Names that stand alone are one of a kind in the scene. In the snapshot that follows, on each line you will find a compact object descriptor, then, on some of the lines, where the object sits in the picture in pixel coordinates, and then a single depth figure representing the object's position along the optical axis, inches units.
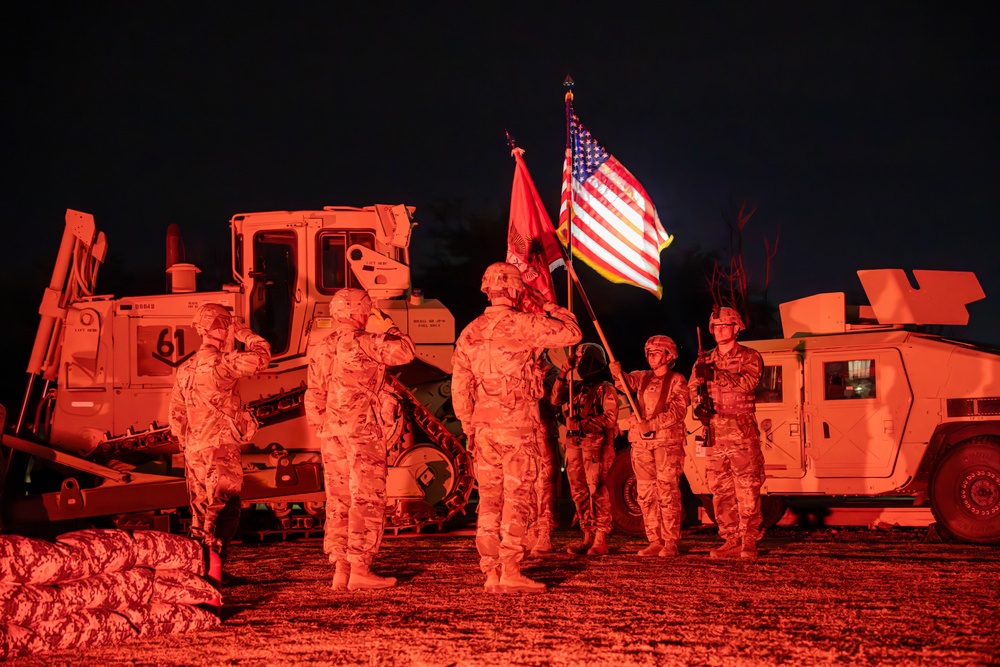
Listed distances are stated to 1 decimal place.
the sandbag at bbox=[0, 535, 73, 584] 235.8
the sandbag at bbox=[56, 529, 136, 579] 248.8
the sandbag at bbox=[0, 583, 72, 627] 233.1
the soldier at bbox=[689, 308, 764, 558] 392.5
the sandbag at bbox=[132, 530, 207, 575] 263.3
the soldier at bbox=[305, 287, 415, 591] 318.0
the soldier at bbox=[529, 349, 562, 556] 422.6
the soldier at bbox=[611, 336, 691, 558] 407.5
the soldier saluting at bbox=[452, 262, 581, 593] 305.0
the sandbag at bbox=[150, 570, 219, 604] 262.5
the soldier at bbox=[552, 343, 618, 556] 425.7
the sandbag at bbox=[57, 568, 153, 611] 245.1
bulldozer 503.5
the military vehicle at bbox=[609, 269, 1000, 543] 440.1
